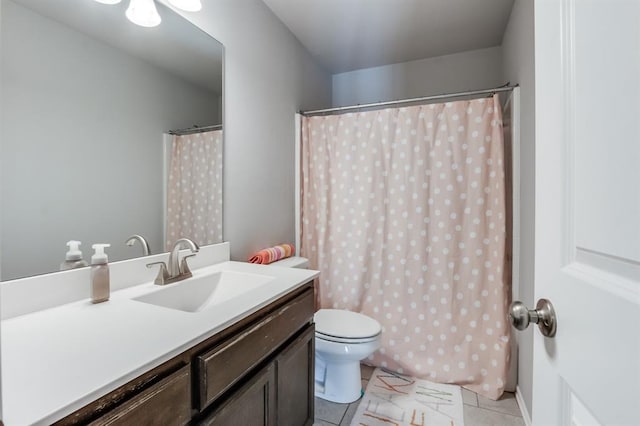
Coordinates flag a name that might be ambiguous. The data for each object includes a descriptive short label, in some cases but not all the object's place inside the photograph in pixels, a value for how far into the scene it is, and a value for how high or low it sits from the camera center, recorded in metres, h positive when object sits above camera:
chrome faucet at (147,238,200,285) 1.20 -0.23
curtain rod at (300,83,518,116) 1.78 +0.76
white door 0.36 +0.01
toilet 1.65 -0.76
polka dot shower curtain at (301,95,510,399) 1.82 -0.13
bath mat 1.59 -1.11
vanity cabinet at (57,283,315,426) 0.62 -0.46
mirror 0.88 +0.31
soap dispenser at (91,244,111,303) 0.97 -0.21
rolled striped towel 1.79 -0.26
